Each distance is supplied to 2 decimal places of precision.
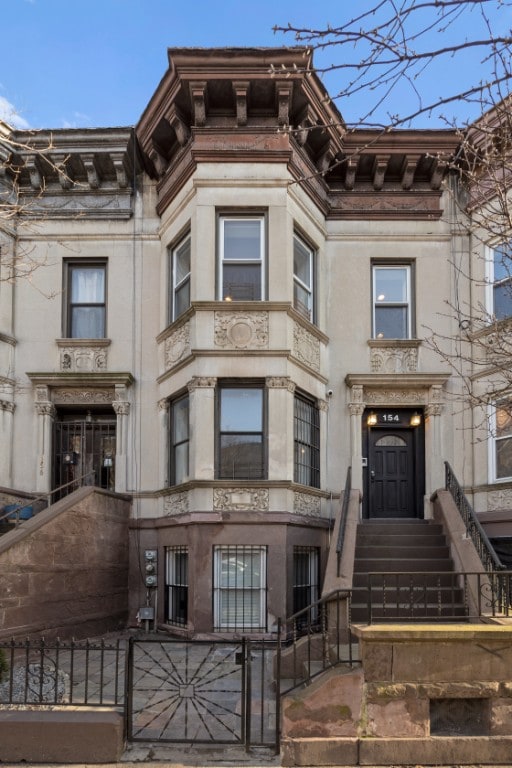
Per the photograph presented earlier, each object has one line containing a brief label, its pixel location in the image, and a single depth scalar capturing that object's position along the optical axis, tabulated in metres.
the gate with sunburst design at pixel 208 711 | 6.42
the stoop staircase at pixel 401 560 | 9.32
